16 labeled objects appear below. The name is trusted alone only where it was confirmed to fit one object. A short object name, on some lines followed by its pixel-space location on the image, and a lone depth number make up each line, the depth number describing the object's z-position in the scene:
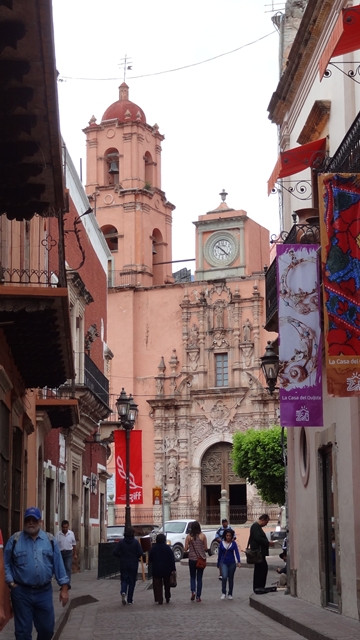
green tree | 39.12
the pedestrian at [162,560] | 17.83
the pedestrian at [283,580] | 19.88
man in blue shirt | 8.70
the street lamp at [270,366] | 17.56
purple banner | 13.16
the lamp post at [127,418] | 24.02
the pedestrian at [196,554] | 18.45
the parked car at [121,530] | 39.84
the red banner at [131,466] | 25.97
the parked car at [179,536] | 39.84
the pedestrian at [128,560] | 18.14
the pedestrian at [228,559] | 18.73
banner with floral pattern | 9.98
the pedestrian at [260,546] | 18.08
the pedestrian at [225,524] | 24.40
